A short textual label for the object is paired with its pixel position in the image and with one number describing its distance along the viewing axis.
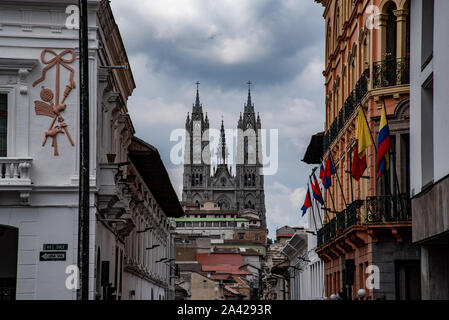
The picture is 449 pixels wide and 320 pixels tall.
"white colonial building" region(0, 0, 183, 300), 26.58
